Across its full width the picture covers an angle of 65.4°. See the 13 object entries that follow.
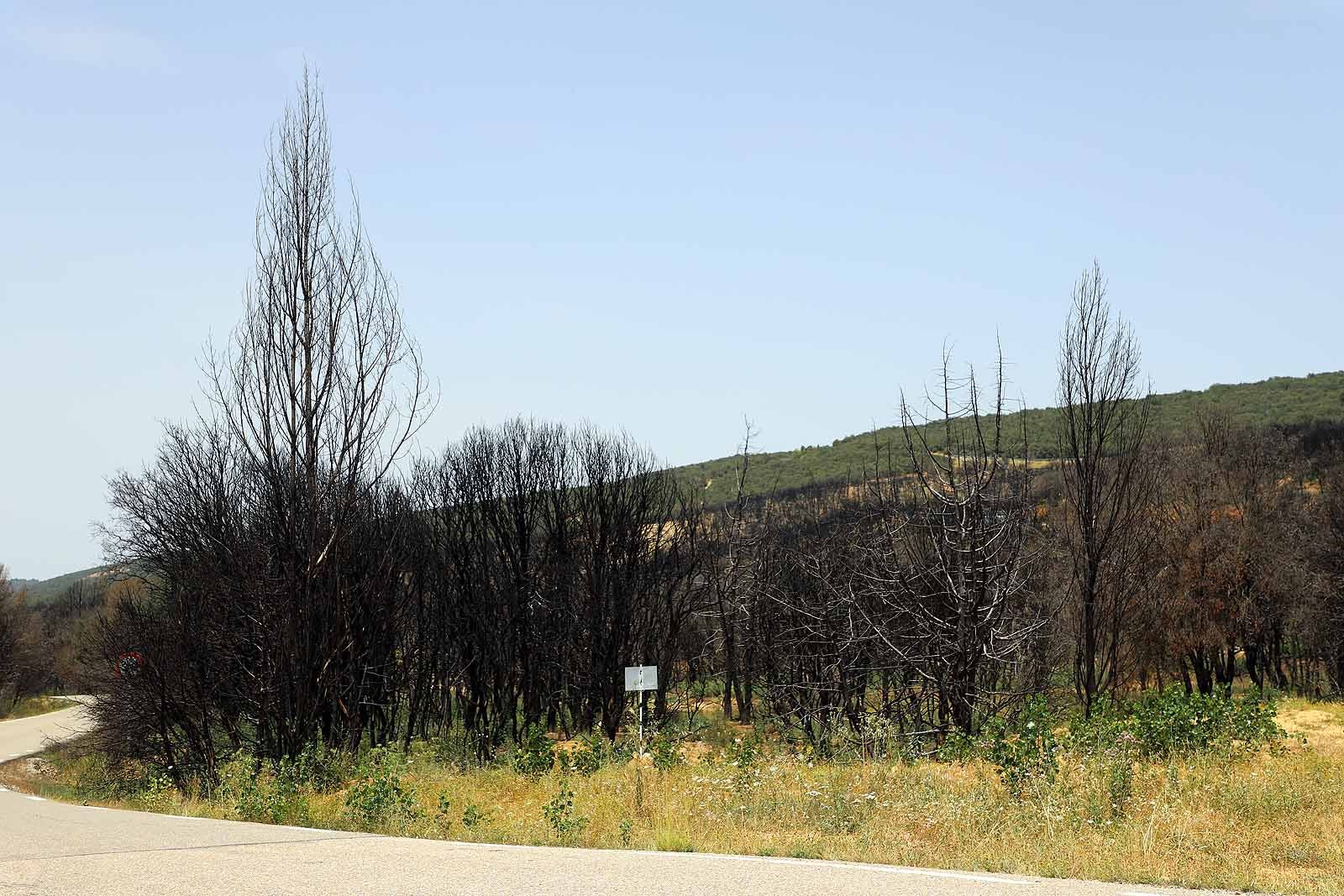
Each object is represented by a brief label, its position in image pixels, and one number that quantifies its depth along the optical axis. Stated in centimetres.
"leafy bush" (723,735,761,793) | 1238
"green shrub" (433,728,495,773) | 2434
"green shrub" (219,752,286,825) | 1345
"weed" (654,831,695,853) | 955
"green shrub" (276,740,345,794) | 1603
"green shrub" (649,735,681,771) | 1579
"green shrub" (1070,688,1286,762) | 1296
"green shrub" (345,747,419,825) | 1212
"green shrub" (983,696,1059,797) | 1099
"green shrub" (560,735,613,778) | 1766
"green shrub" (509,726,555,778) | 1931
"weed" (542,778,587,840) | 1078
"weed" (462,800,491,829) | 1177
